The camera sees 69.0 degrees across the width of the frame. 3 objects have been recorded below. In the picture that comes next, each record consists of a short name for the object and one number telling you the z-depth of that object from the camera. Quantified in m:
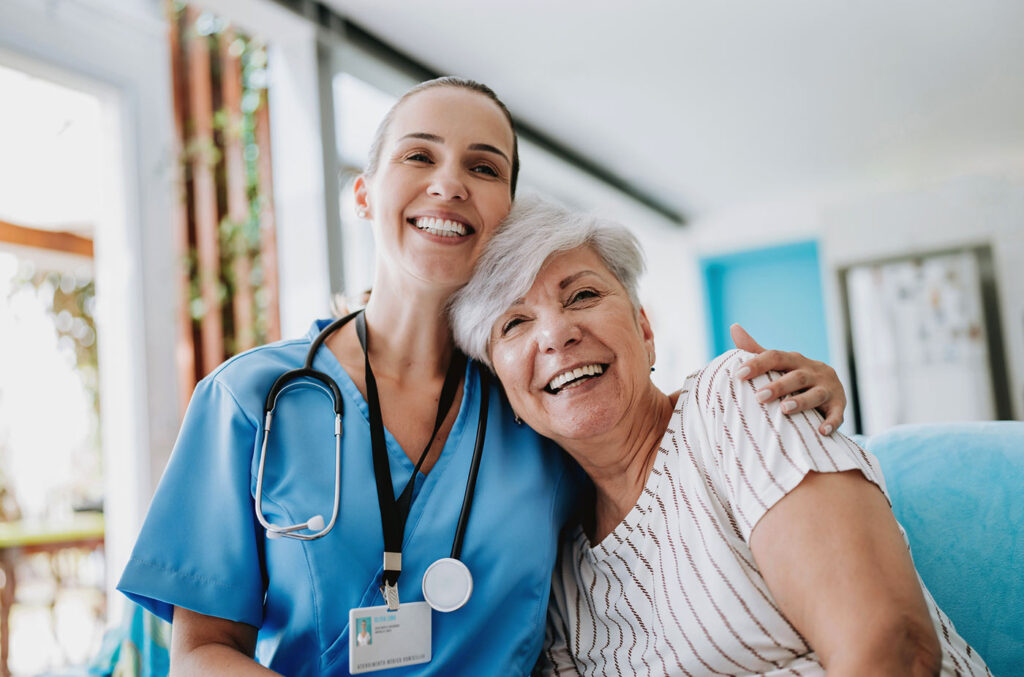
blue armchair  1.29
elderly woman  0.92
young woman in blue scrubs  1.16
